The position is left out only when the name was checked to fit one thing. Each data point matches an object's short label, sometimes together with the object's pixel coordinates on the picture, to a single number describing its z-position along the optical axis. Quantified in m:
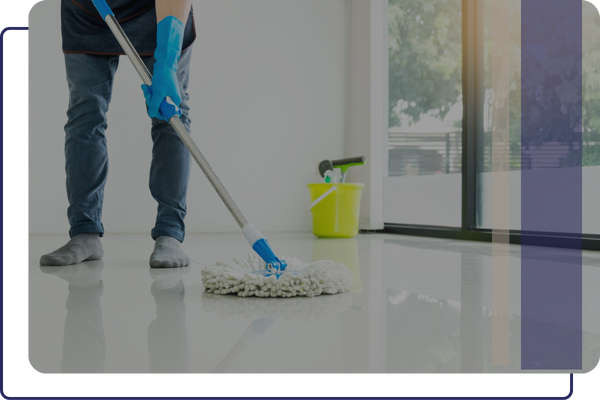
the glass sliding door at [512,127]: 2.00
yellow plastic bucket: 2.70
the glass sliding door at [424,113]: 2.69
